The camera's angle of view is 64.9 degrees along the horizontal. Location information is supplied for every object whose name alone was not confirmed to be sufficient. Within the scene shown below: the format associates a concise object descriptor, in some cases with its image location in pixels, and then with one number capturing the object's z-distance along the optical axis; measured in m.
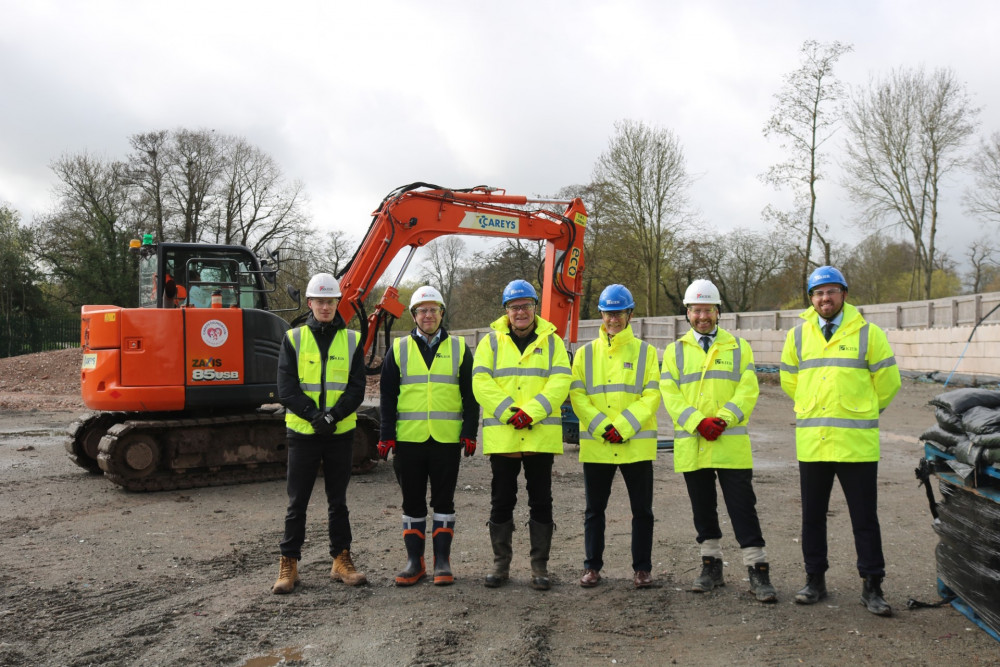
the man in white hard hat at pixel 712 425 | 4.85
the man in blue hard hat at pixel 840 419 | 4.56
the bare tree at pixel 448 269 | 46.84
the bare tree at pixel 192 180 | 35.31
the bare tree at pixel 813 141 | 29.61
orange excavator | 8.16
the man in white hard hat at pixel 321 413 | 5.10
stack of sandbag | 4.16
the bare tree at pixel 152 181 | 34.62
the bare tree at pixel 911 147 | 29.67
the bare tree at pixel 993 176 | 29.12
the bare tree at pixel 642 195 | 34.19
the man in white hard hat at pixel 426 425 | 5.11
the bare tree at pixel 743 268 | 40.44
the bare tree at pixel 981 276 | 39.31
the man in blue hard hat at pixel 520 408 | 4.96
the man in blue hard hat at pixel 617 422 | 4.96
